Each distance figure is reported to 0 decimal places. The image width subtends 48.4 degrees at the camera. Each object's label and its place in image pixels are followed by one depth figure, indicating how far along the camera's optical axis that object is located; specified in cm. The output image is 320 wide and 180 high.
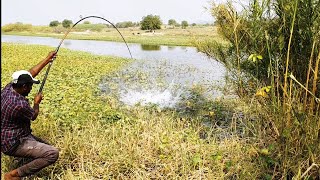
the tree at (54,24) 9730
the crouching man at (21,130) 341
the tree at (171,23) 8488
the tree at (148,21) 5026
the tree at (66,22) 8024
